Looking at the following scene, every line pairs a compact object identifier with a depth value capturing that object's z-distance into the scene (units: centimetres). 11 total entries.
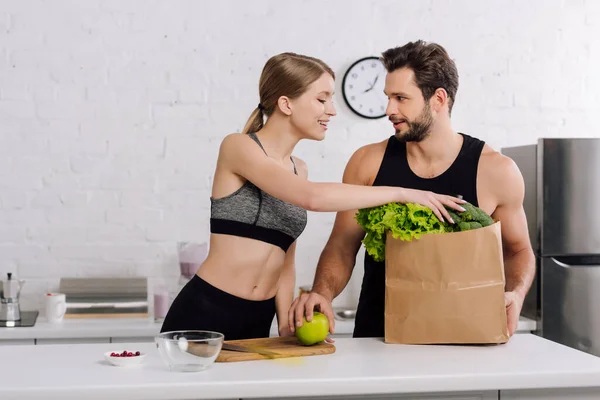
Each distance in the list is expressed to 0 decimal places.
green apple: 200
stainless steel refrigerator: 351
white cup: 334
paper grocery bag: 199
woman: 233
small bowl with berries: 180
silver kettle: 331
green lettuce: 201
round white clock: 388
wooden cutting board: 189
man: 242
